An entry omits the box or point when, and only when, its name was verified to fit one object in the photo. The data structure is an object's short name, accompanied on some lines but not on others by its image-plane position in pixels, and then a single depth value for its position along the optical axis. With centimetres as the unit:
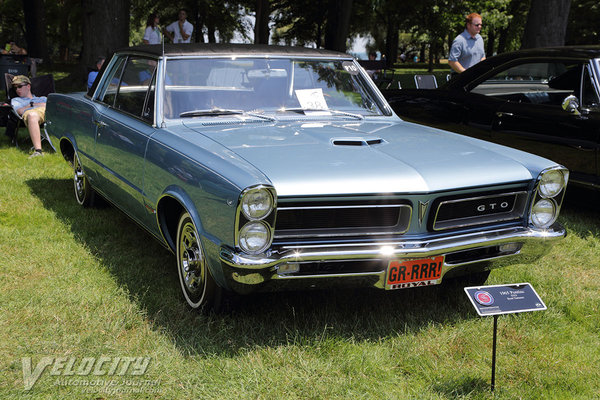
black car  568
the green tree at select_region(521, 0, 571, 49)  1132
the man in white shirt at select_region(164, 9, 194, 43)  1310
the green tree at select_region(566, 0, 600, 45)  3281
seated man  830
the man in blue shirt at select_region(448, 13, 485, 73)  836
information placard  283
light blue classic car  312
